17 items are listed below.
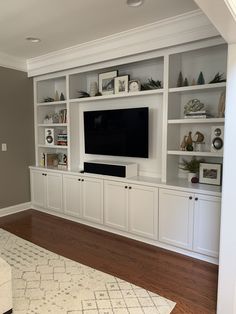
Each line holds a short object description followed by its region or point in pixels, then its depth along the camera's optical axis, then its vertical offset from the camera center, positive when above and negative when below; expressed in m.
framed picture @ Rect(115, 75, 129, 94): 3.50 +0.65
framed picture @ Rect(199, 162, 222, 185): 2.94 -0.46
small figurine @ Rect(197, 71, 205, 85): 3.02 +0.61
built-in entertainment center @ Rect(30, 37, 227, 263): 2.91 -0.24
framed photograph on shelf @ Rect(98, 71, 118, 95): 3.73 +0.72
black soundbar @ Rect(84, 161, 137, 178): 3.48 -0.50
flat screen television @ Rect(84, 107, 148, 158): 3.48 +0.00
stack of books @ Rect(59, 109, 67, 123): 4.30 +0.27
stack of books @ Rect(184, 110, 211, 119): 2.94 +0.20
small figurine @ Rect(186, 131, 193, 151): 3.13 -0.13
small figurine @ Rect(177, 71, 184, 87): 3.15 +0.62
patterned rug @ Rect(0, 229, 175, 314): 2.09 -1.39
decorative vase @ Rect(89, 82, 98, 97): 3.91 +0.64
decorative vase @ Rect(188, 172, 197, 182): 3.16 -0.51
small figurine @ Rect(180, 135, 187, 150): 3.19 -0.14
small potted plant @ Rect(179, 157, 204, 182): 3.15 -0.42
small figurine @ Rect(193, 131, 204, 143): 3.13 -0.06
